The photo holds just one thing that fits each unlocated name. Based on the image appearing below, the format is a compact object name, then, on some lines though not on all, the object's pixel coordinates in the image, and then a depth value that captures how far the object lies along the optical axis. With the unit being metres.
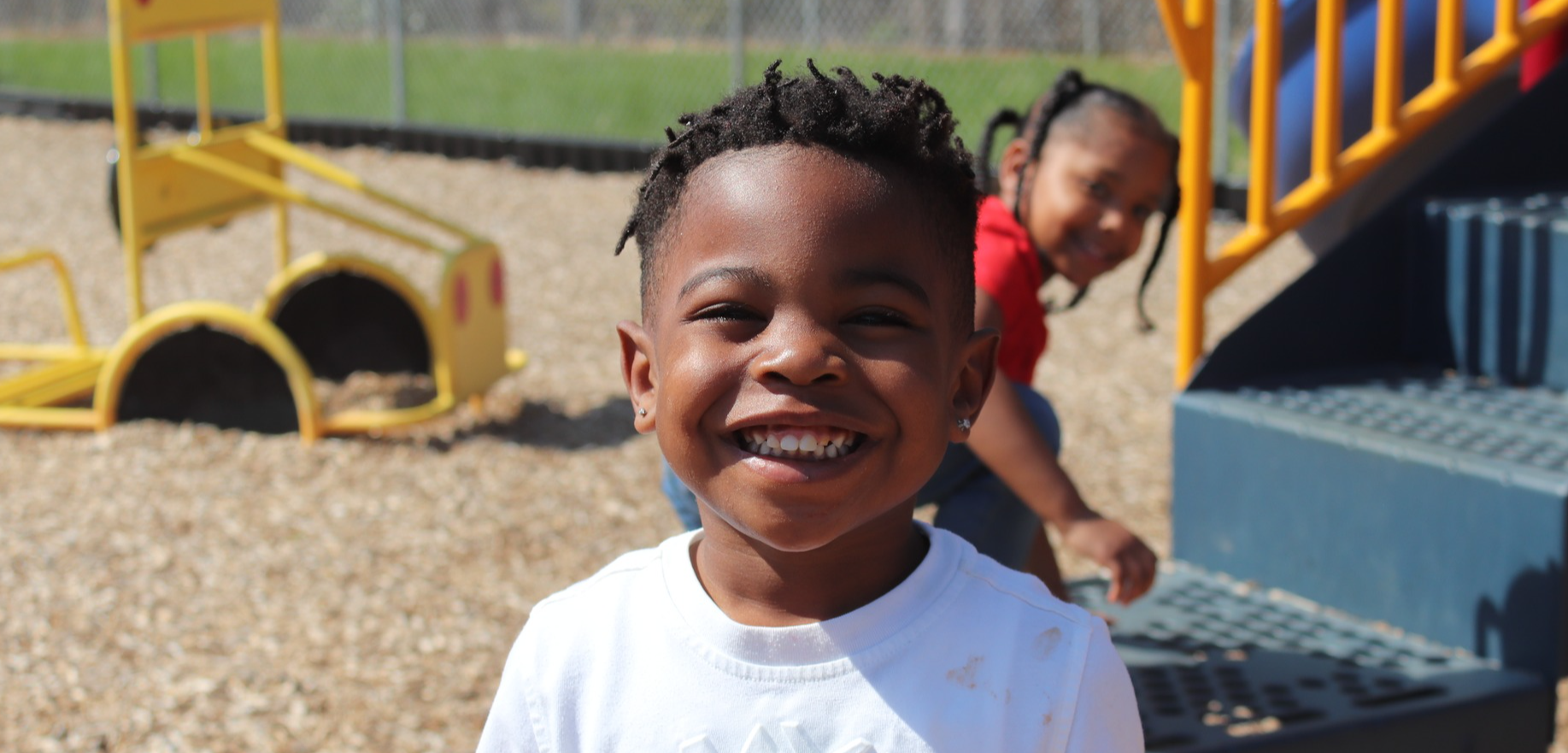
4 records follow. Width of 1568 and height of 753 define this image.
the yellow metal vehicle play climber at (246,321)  4.90
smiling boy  1.38
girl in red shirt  2.29
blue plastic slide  4.11
